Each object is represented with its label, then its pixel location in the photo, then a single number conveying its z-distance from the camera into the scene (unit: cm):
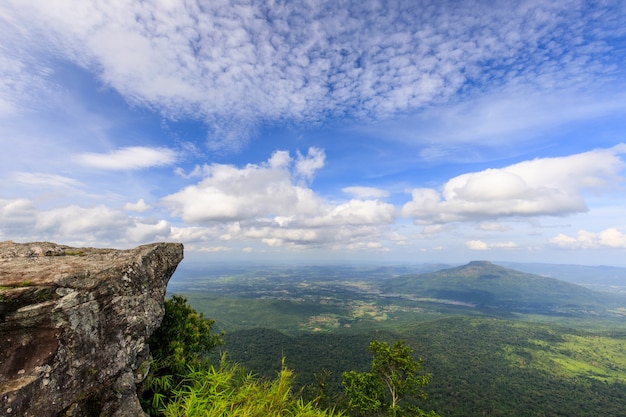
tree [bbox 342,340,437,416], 2205
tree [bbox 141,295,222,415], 753
